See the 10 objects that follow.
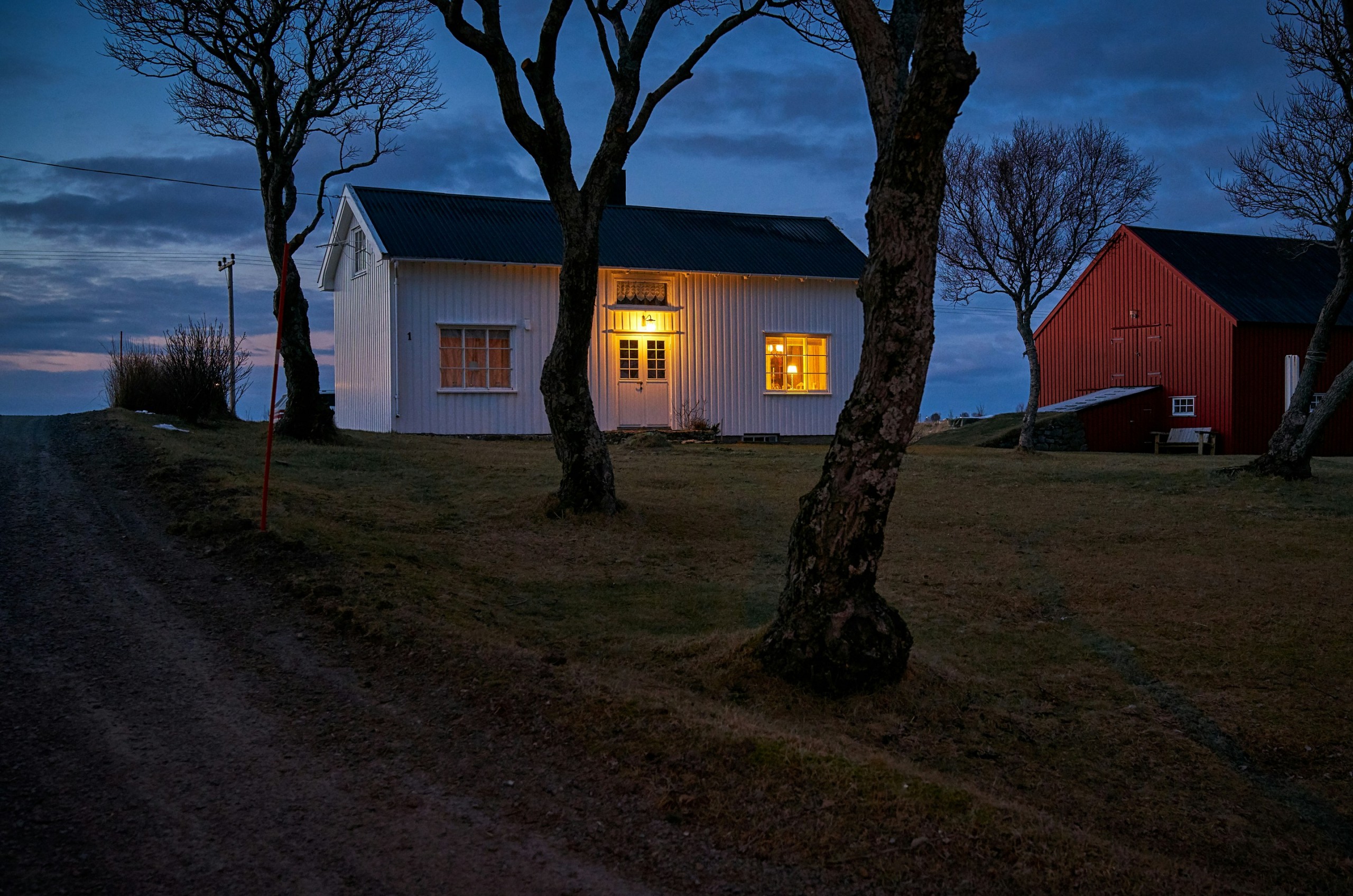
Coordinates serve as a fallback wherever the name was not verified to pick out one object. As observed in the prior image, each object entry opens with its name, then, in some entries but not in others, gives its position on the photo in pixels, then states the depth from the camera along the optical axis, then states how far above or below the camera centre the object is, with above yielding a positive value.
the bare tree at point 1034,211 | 21.52 +4.54
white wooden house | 20.05 +2.28
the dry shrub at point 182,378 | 17.45 +0.79
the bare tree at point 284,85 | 14.65 +5.34
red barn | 26.12 +2.35
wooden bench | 25.77 -0.54
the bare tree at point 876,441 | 5.48 -0.11
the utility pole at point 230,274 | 32.72 +4.91
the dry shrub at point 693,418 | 21.42 +0.07
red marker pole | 7.61 +0.92
